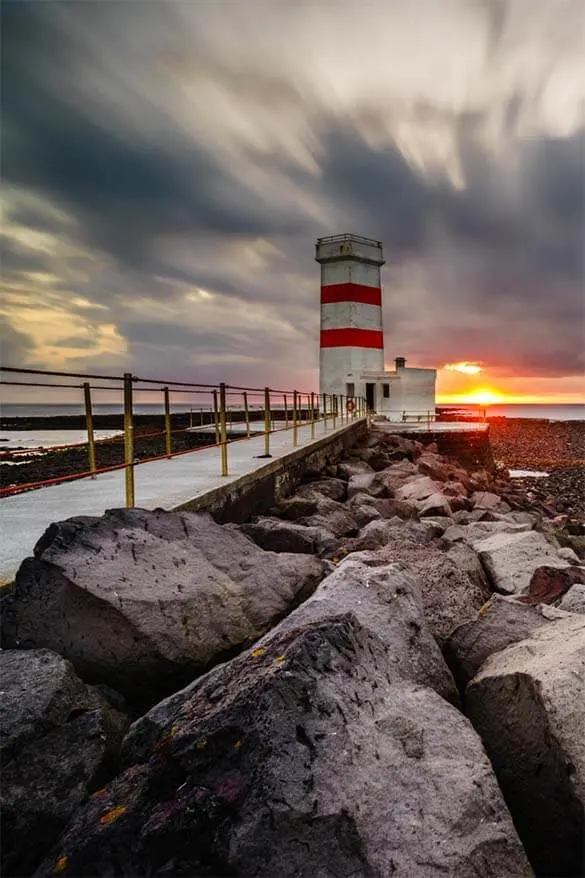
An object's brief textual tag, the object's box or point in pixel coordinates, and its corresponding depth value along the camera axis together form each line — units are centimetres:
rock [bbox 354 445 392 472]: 1180
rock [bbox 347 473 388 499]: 784
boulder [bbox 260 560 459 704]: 208
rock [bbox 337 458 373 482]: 978
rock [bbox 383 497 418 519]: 663
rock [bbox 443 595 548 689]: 239
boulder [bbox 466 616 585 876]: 159
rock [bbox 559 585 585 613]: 284
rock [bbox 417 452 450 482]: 1089
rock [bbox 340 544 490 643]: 289
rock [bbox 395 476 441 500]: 770
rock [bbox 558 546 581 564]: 484
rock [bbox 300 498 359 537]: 534
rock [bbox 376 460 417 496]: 839
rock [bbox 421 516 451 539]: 543
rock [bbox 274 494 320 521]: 609
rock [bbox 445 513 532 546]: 528
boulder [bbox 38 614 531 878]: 135
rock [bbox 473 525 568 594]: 396
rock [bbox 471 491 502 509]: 879
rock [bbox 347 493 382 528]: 598
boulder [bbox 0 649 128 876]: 157
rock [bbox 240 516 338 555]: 421
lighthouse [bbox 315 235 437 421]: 2047
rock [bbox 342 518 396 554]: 420
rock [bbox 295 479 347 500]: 755
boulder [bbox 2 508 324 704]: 226
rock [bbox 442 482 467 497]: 843
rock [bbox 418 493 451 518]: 680
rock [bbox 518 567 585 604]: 319
